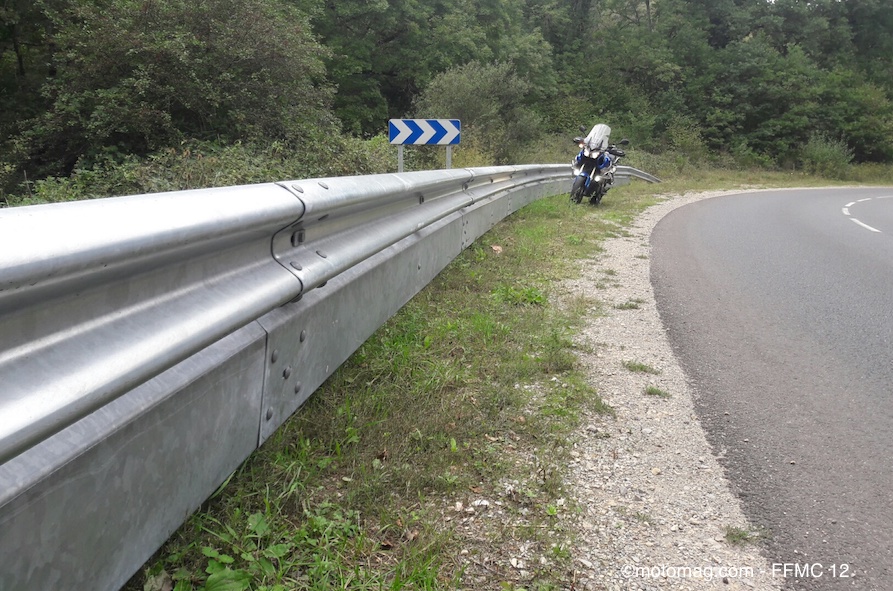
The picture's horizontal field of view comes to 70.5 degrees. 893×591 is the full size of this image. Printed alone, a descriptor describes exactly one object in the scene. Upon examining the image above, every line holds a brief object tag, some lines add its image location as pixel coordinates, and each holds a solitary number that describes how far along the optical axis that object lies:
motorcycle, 13.06
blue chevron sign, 8.41
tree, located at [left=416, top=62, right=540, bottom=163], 20.67
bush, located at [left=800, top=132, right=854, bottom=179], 38.69
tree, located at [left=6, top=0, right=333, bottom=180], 12.70
